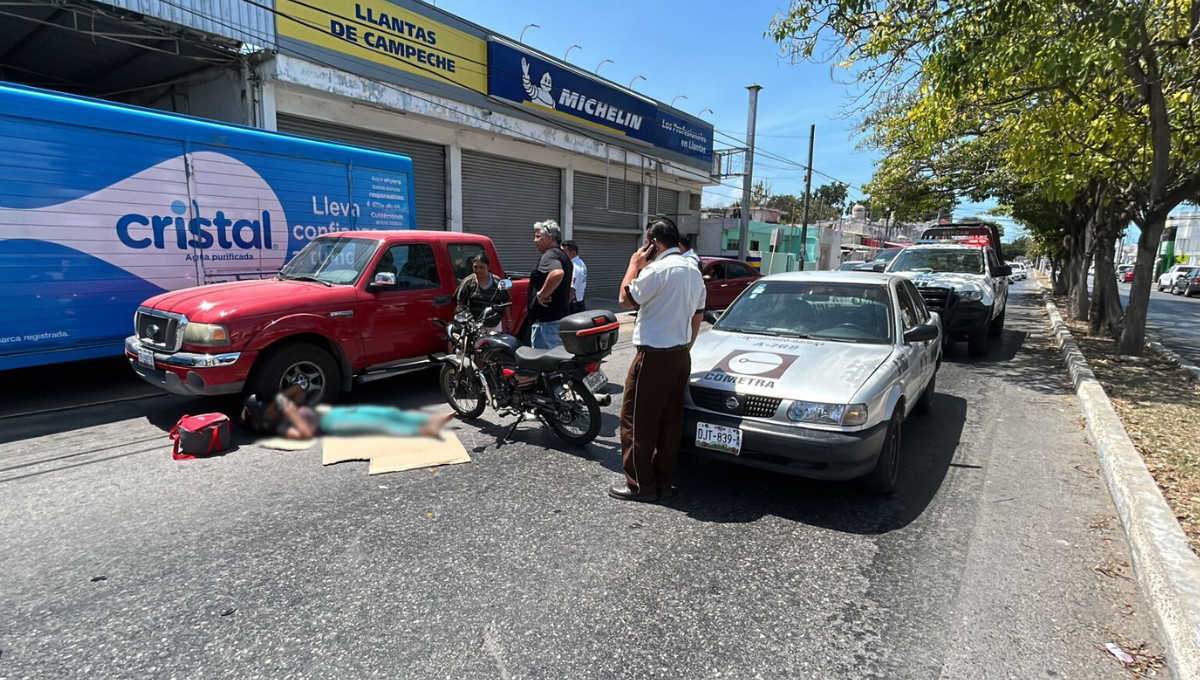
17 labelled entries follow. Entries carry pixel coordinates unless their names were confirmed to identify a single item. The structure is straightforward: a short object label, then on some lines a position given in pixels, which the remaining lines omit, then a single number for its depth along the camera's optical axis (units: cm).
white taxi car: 377
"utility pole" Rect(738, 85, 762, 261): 2053
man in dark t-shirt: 616
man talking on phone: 387
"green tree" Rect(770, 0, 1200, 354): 619
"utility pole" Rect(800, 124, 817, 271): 2935
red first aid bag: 443
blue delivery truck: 532
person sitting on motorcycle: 558
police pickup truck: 923
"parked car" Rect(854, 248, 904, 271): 1271
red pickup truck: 396
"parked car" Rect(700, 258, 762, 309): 1376
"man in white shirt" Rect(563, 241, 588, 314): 712
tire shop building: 989
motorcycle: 440
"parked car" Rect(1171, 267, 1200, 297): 3253
